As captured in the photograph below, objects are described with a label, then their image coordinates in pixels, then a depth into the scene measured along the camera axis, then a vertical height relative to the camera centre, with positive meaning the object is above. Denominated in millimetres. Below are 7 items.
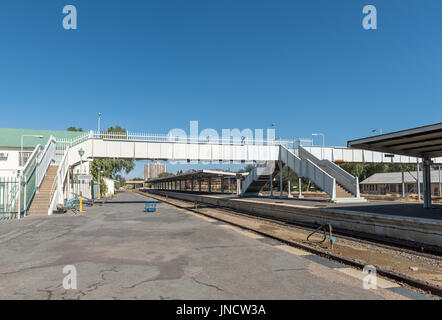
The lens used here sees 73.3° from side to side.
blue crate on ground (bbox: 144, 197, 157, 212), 23078 -2568
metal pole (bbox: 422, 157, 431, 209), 16547 -641
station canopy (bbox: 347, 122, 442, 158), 12164 +1576
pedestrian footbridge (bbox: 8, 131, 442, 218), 21500 +1920
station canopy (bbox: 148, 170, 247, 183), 36188 +350
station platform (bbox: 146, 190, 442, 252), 10359 -2079
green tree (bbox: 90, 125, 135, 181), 75906 +3146
